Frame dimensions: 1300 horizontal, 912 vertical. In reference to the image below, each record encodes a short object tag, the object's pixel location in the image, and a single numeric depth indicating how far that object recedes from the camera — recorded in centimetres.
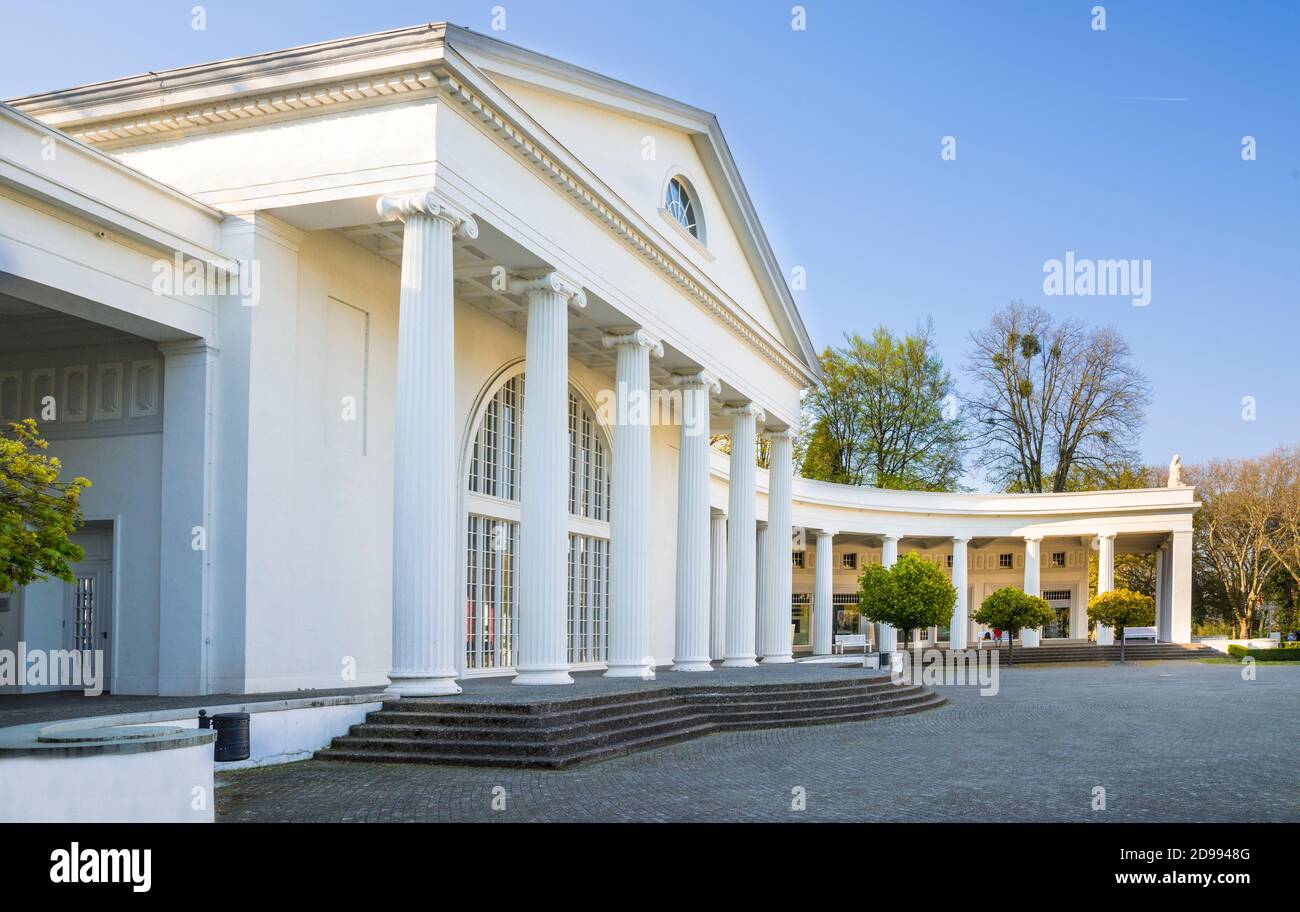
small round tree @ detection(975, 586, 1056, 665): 3578
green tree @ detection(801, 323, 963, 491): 5066
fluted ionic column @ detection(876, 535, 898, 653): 4281
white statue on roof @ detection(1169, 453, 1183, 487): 4381
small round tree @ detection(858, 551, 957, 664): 2897
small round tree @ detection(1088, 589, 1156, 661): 3812
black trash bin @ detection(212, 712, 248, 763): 1112
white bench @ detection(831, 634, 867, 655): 4362
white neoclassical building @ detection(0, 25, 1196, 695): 1382
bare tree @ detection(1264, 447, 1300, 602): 4356
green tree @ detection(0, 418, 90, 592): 882
